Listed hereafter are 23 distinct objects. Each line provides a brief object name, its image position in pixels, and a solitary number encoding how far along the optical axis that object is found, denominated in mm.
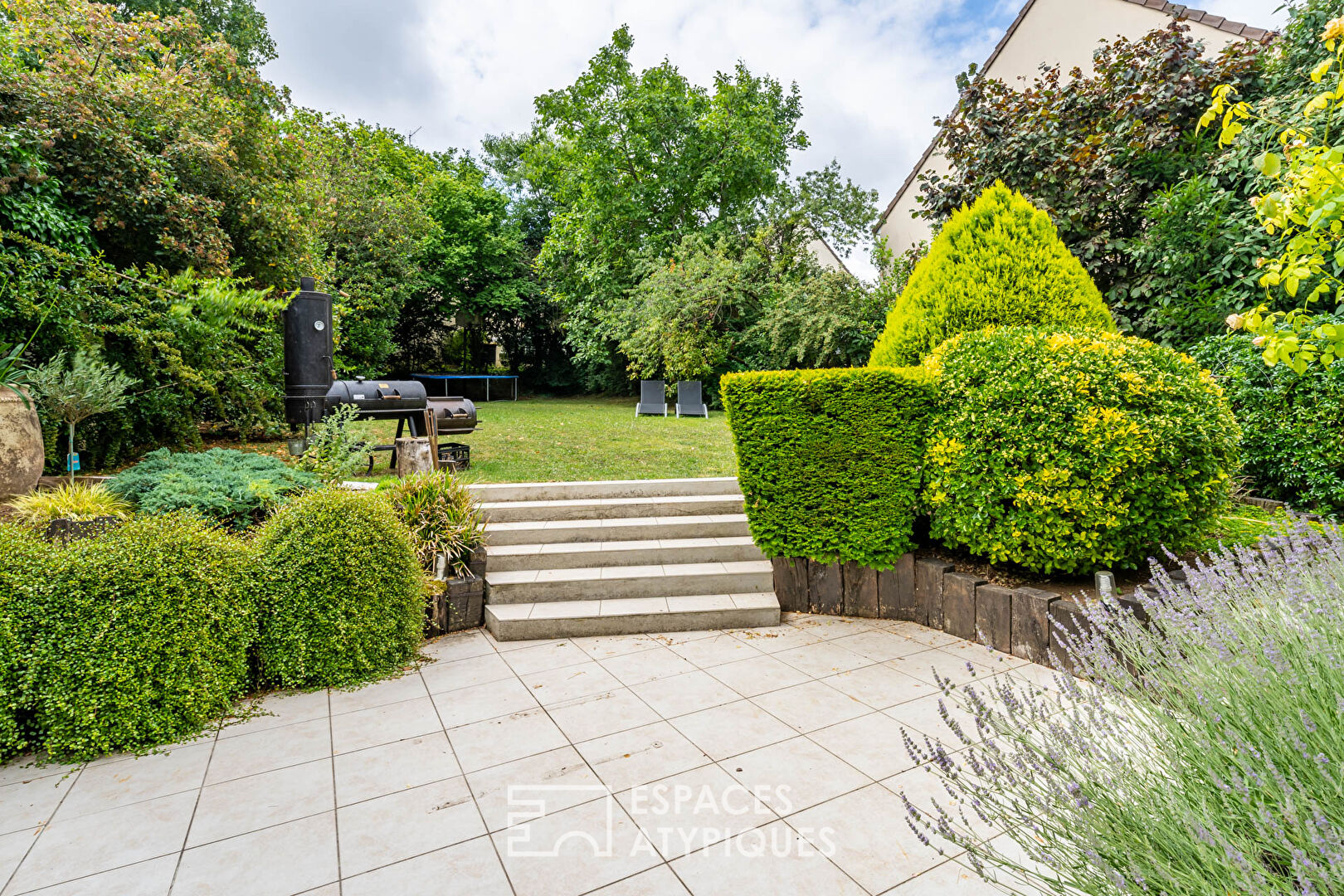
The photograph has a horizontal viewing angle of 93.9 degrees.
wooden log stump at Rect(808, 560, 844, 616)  4473
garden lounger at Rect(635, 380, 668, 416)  13727
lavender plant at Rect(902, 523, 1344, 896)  1055
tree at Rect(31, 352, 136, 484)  4668
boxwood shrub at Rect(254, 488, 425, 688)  3305
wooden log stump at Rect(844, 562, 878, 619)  4410
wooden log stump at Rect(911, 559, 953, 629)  4172
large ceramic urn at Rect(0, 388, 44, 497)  4113
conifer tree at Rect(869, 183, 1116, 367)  4703
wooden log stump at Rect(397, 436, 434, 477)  5461
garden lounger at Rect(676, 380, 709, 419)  13266
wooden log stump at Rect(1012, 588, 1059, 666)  3564
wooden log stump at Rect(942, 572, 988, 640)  3971
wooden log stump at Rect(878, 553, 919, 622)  4316
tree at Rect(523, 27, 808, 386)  17156
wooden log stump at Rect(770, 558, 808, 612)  4504
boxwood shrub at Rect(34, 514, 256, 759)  2682
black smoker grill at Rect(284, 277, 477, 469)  6695
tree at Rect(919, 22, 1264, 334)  6754
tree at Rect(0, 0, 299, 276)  5512
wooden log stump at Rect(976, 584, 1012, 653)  3756
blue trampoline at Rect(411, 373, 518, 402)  18625
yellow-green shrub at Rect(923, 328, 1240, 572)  3438
